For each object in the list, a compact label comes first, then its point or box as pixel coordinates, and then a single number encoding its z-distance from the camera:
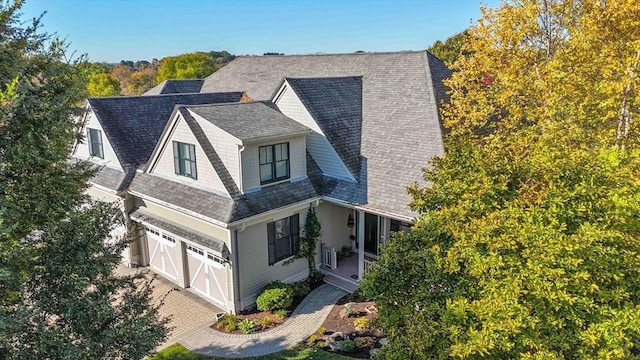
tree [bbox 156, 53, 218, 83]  62.25
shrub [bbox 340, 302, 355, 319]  14.89
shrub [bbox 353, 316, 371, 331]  14.05
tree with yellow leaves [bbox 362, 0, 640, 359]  6.97
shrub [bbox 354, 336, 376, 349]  12.95
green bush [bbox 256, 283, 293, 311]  15.30
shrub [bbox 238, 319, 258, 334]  14.38
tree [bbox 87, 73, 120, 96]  49.78
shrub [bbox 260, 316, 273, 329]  14.60
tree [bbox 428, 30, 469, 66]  44.97
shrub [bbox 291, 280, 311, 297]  16.33
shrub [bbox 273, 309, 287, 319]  14.99
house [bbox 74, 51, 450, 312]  15.47
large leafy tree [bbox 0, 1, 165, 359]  7.77
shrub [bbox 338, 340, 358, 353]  12.80
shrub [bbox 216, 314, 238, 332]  14.60
